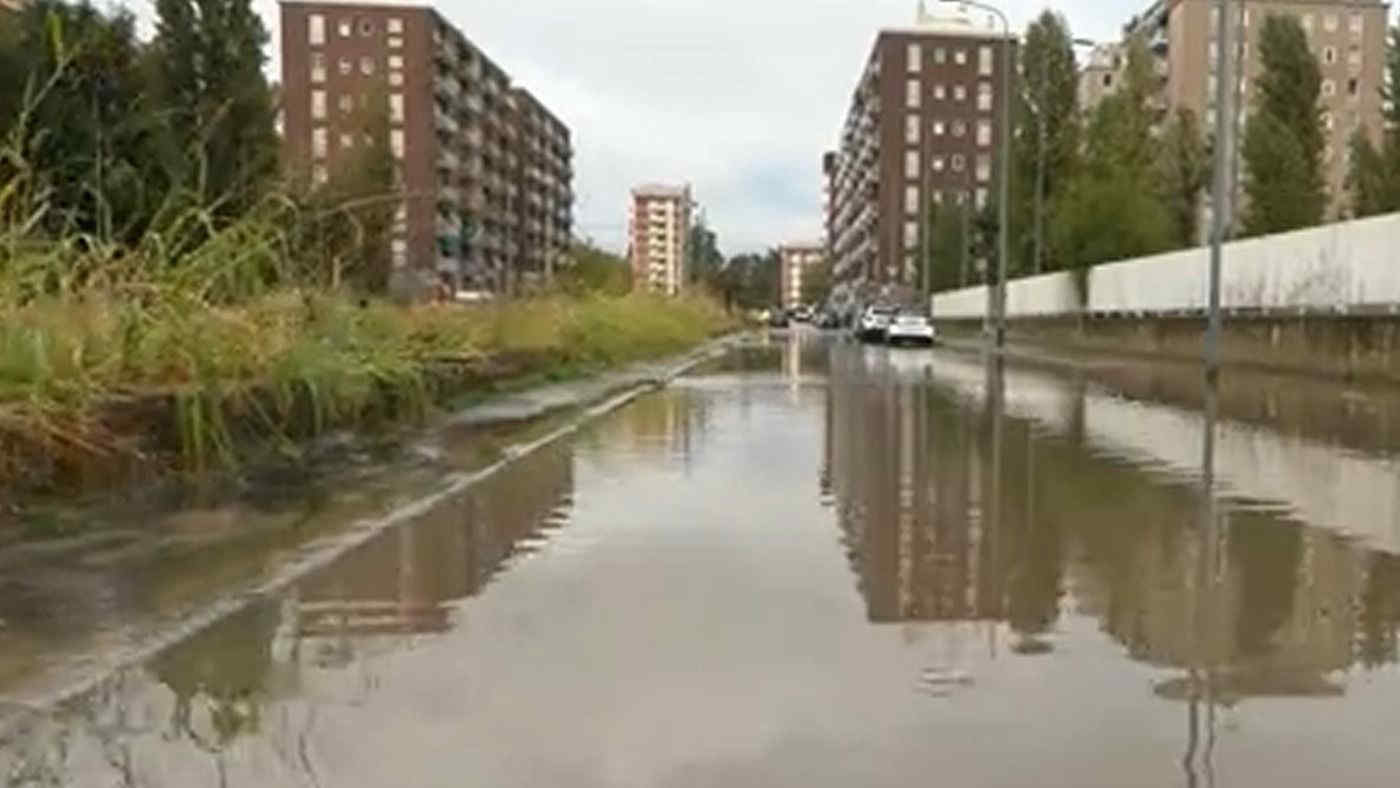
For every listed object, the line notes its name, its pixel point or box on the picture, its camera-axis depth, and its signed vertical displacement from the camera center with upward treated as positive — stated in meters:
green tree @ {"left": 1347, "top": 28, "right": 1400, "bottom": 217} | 52.28 +5.71
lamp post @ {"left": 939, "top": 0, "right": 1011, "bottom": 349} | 56.94 +4.62
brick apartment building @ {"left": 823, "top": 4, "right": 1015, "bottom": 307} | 149.12 +20.31
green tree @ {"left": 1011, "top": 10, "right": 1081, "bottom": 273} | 70.62 +9.59
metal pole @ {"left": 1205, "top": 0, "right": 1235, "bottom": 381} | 31.52 +3.20
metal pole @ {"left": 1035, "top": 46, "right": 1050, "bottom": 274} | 62.50 +7.29
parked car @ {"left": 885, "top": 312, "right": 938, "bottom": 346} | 66.06 -0.06
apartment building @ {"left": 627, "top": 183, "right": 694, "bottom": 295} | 136.38 +9.67
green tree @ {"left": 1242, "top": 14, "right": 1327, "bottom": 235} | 55.94 +7.26
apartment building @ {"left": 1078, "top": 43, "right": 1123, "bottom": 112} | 98.69 +19.88
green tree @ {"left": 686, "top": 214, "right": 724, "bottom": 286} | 113.38 +6.50
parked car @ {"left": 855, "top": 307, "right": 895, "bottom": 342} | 72.88 +0.26
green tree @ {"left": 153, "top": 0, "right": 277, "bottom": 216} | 40.22 +7.52
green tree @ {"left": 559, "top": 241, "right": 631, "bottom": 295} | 39.42 +1.59
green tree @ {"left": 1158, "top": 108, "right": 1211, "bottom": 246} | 65.44 +6.77
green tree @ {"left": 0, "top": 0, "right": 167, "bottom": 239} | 13.33 +2.61
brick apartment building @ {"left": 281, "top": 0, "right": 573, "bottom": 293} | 116.88 +18.30
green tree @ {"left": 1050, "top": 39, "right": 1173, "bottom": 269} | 54.28 +4.99
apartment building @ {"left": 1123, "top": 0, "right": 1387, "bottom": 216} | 119.94 +22.71
